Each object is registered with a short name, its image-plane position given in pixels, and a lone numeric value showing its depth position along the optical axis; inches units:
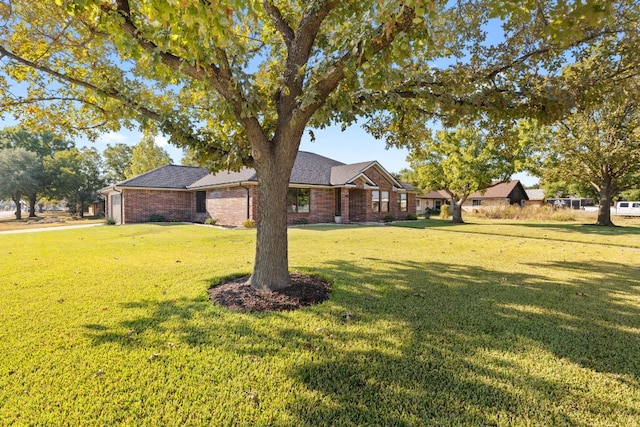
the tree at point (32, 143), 1491.1
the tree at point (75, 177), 1430.9
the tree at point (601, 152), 700.0
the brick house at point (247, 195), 788.0
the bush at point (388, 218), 948.0
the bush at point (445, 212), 1294.3
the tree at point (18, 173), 1316.4
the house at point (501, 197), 1750.2
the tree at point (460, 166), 879.7
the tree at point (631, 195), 1900.2
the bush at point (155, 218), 864.9
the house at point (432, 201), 1875.0
